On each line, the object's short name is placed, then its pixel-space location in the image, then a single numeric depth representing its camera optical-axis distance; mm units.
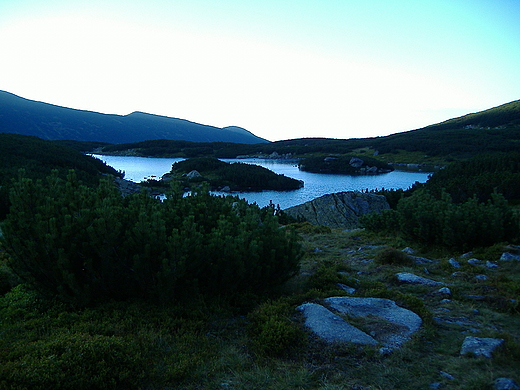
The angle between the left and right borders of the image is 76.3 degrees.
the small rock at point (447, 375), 4534
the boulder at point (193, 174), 77188
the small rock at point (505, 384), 4125
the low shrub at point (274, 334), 5414
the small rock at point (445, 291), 7794
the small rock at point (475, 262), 9994
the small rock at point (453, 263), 9805
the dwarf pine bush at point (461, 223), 11227
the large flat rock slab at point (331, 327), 5559
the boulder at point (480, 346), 5043
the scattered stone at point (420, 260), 10727
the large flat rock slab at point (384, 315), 5711
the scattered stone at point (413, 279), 8547
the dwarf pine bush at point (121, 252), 6344
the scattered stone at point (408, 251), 11877
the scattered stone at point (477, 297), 7430
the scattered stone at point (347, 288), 8141
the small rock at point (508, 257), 9809
